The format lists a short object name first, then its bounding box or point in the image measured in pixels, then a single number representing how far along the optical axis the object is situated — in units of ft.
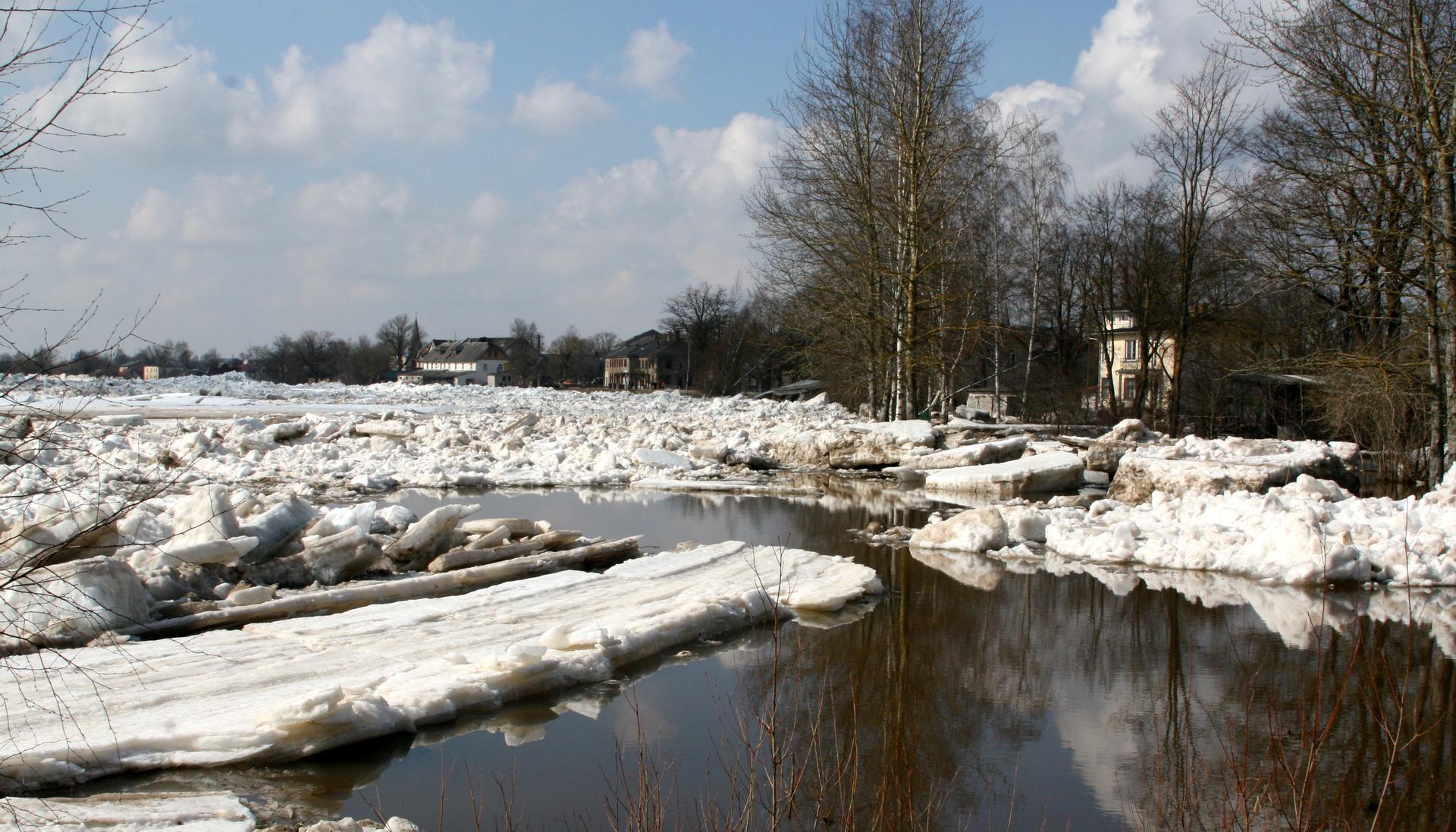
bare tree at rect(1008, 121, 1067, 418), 109.60
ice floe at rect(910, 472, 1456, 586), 32.30
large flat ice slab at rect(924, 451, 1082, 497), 56.13
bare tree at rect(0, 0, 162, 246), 10.08
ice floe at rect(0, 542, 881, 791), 17.08
